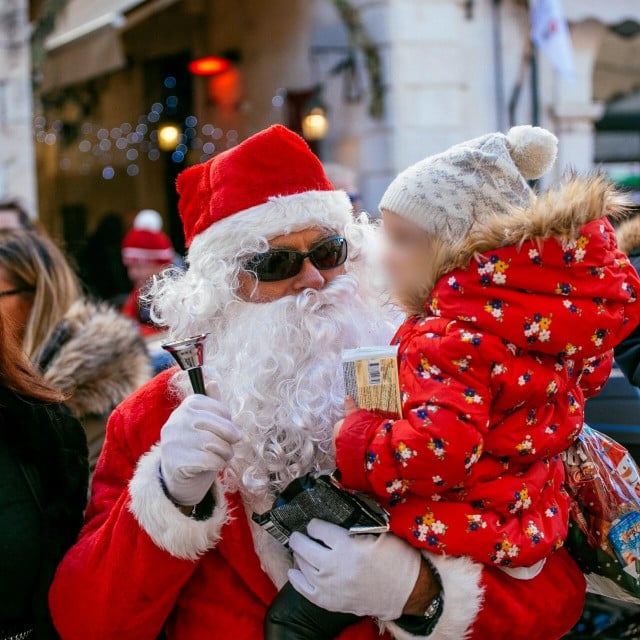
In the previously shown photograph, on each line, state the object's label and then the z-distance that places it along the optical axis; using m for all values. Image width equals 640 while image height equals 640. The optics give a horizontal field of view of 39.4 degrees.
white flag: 7.57
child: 1.74
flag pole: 8.48
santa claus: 1.84
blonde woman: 2.91
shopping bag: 1.93
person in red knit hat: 6.77
